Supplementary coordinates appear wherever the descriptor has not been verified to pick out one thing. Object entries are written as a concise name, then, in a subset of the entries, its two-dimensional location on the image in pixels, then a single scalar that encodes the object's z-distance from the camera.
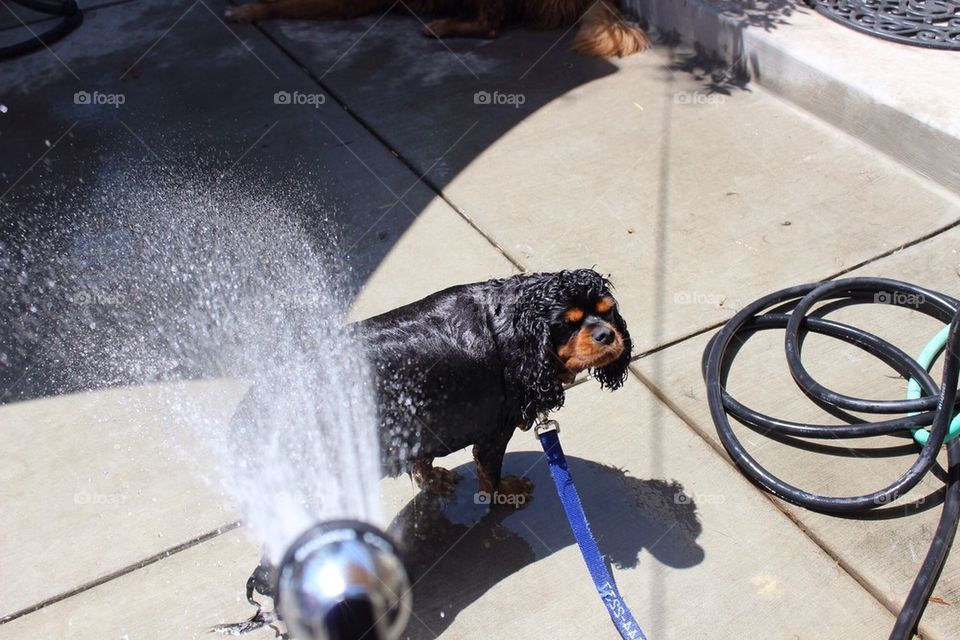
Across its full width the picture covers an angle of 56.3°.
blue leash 2.84
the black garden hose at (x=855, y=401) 3.11
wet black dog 2.88
